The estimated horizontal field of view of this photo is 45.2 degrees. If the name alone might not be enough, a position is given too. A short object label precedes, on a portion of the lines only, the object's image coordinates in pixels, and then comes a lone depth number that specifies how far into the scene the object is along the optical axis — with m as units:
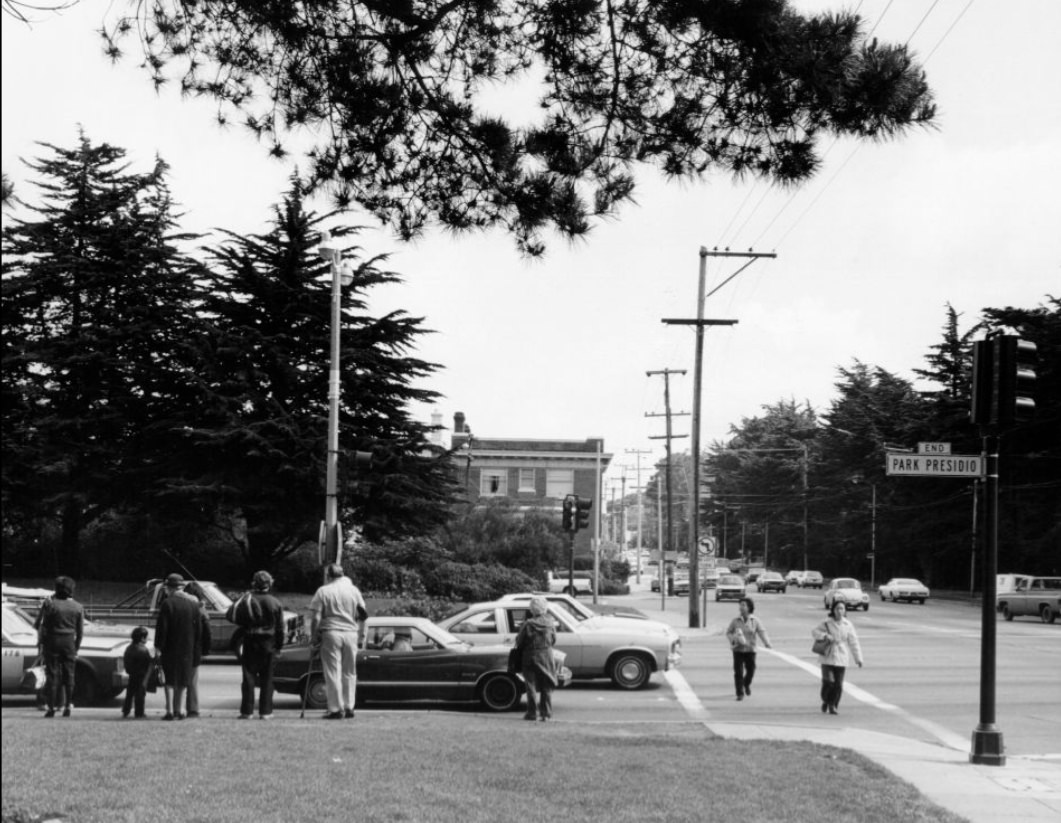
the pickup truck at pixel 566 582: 58.19
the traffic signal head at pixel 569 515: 36.66
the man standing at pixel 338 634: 14.49
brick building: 85.06
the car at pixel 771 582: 80.69
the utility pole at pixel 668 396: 68.31
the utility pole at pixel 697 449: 39.91
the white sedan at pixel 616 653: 20.50
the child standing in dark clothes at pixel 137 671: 13.93
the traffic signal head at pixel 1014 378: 13.46
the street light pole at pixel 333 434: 21.78
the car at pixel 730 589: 67.00
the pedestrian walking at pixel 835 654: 17.67
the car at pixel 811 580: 91.56
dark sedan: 17.30
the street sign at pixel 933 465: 13.81
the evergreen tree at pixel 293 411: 32.41
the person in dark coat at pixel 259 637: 14.56
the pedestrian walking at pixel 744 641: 18.95
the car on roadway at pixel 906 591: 63.62
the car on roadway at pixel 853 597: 53.09
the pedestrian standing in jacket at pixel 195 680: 14.34
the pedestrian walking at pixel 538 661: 16.08
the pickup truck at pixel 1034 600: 44.69
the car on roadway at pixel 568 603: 22.74
